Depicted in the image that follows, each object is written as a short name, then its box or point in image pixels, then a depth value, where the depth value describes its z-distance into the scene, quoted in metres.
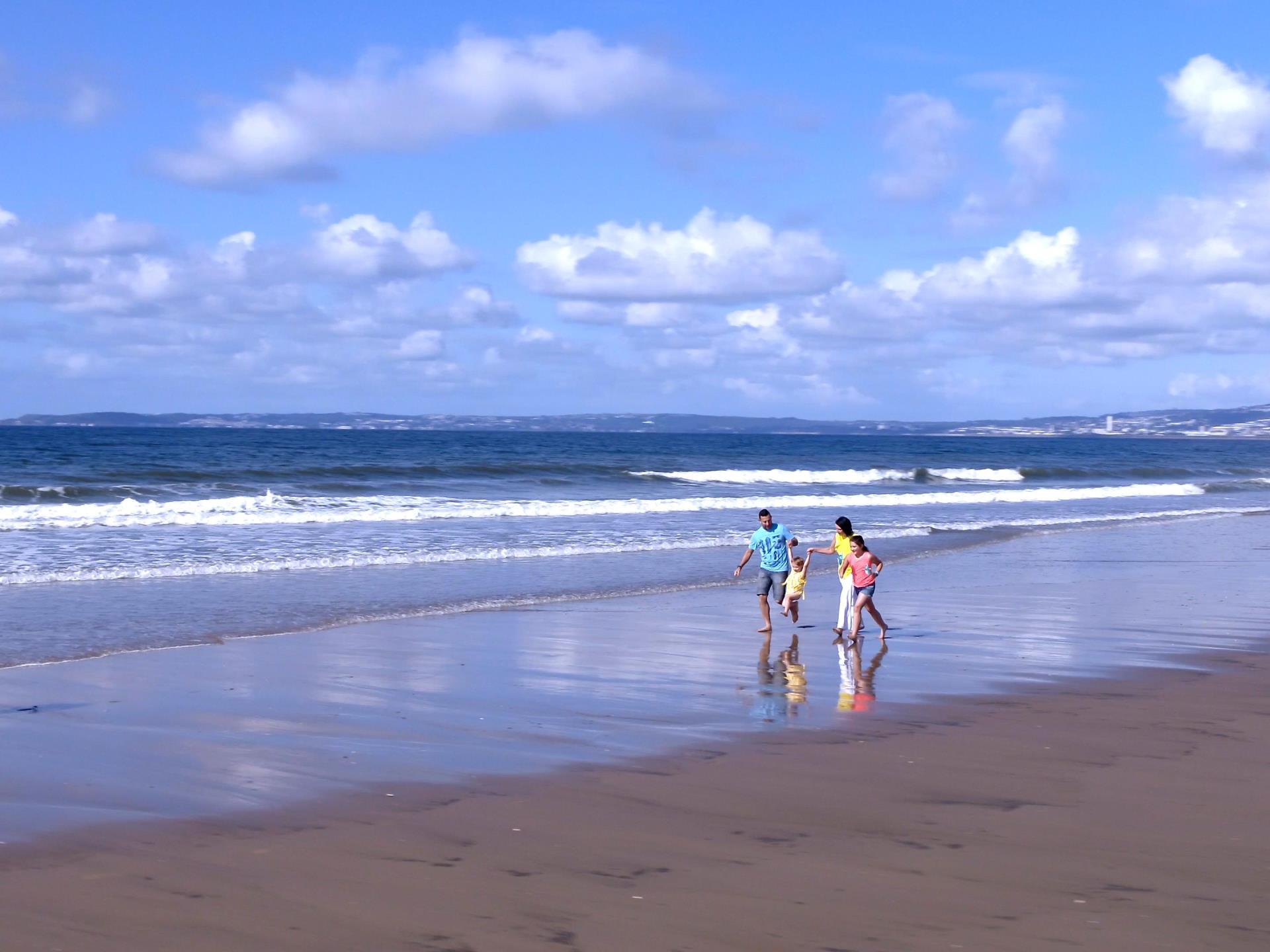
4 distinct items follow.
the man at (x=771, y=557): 13.61
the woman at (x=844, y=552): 12.77
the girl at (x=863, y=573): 12.54
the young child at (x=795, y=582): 13.54
